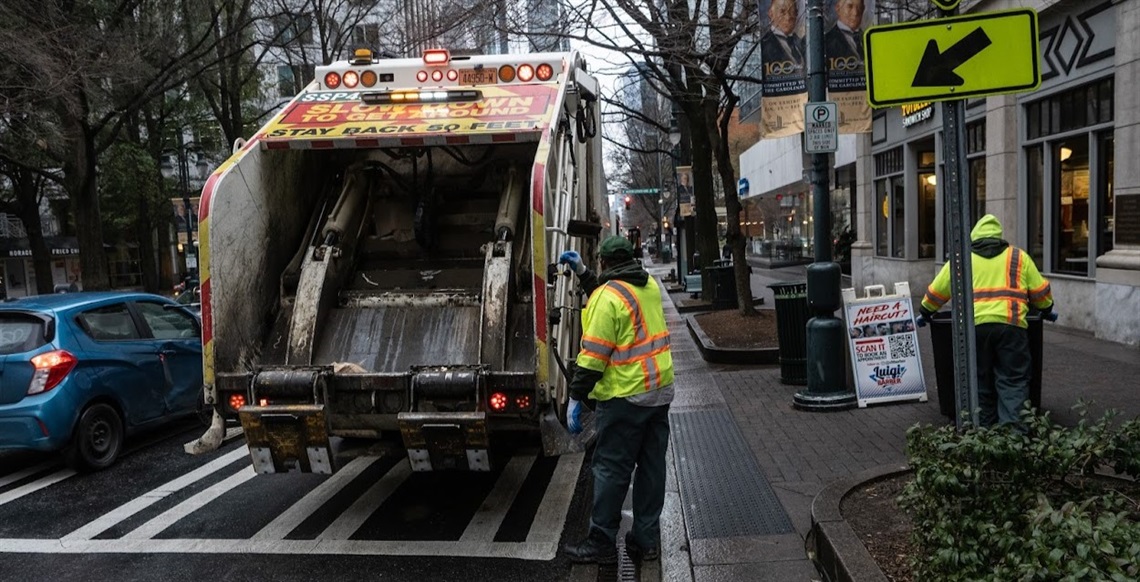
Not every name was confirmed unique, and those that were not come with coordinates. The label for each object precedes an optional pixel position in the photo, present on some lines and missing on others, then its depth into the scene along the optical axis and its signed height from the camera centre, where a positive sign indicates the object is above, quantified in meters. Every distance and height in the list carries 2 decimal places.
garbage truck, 4.69 -0.07
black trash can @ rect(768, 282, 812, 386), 8.05 -1.00
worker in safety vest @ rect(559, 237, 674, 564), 4.14 -0.79
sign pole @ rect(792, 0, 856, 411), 7.01 -0.77
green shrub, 2.66 -1.00
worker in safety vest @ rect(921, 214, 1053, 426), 5.43 -0.61
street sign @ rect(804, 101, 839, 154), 7.04 +0.94
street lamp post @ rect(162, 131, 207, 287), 18.32 +1.40
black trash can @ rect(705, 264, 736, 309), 15.60 -0.93
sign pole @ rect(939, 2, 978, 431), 3.38 -0.10
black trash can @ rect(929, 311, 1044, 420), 6.12 -1.01
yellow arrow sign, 3.33 +0.73
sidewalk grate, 4.57 -1.62
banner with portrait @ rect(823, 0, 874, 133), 8.32 +2.02
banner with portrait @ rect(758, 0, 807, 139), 9.10 +2.18
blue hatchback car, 6.06 -0.88
